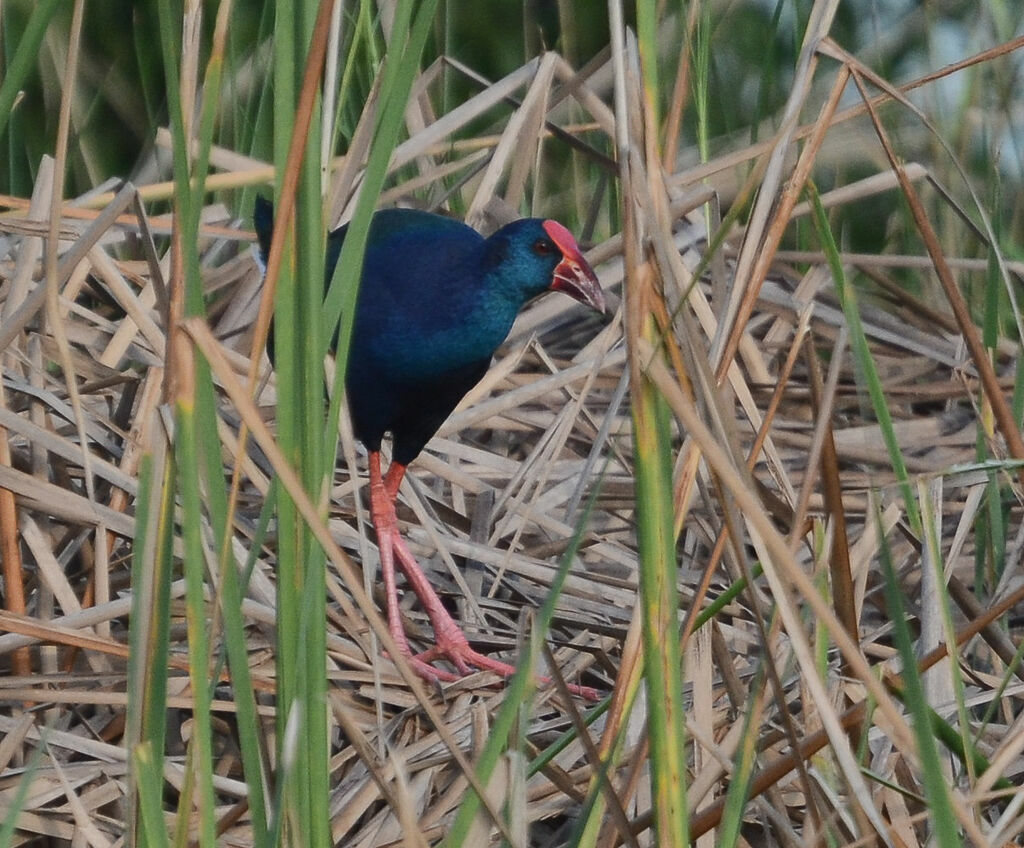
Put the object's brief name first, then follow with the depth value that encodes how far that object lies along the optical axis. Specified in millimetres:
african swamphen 12803
